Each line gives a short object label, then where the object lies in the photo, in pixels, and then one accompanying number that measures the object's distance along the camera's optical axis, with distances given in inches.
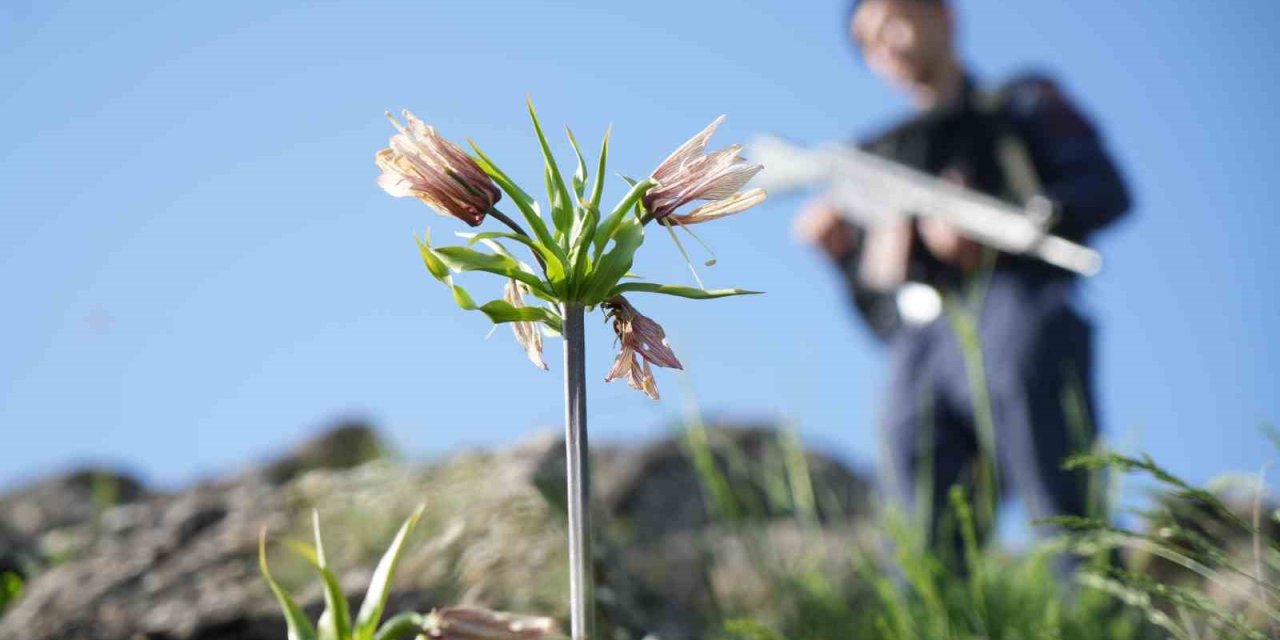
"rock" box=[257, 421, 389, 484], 209.9
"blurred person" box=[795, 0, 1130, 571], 129.8
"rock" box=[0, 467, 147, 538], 163.2
